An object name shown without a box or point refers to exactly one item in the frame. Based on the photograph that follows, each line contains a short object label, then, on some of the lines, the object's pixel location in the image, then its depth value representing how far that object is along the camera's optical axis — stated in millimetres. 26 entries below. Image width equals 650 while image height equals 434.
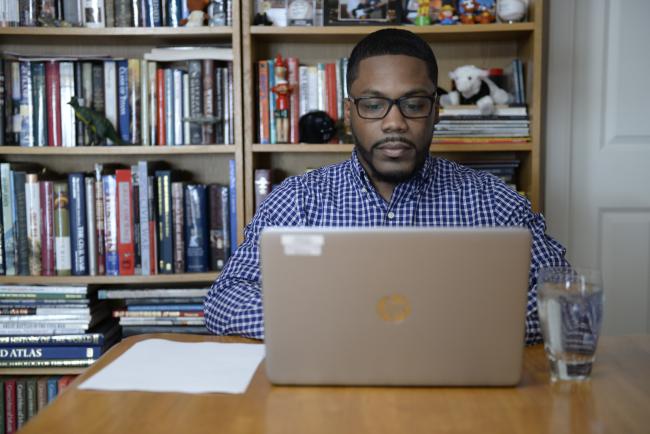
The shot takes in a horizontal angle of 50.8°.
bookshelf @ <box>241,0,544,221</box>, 2113
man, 1586
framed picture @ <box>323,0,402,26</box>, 2166
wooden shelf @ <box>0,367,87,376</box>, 2164
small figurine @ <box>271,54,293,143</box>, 2182
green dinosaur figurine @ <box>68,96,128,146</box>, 2127
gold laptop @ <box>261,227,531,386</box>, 826
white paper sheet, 893
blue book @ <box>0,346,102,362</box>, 2158
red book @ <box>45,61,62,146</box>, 2203
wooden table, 761
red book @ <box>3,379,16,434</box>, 2189
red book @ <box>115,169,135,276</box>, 2191
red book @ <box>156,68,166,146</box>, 2215
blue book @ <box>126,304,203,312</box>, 2217
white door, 2369
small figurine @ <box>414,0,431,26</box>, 2135
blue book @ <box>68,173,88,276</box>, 2188
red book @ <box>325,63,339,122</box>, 2232
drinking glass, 893
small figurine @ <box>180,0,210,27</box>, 2137
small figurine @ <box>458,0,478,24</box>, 2154
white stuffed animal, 2152
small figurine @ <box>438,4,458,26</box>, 2148
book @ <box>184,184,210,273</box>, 2215
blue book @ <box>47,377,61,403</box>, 2180
